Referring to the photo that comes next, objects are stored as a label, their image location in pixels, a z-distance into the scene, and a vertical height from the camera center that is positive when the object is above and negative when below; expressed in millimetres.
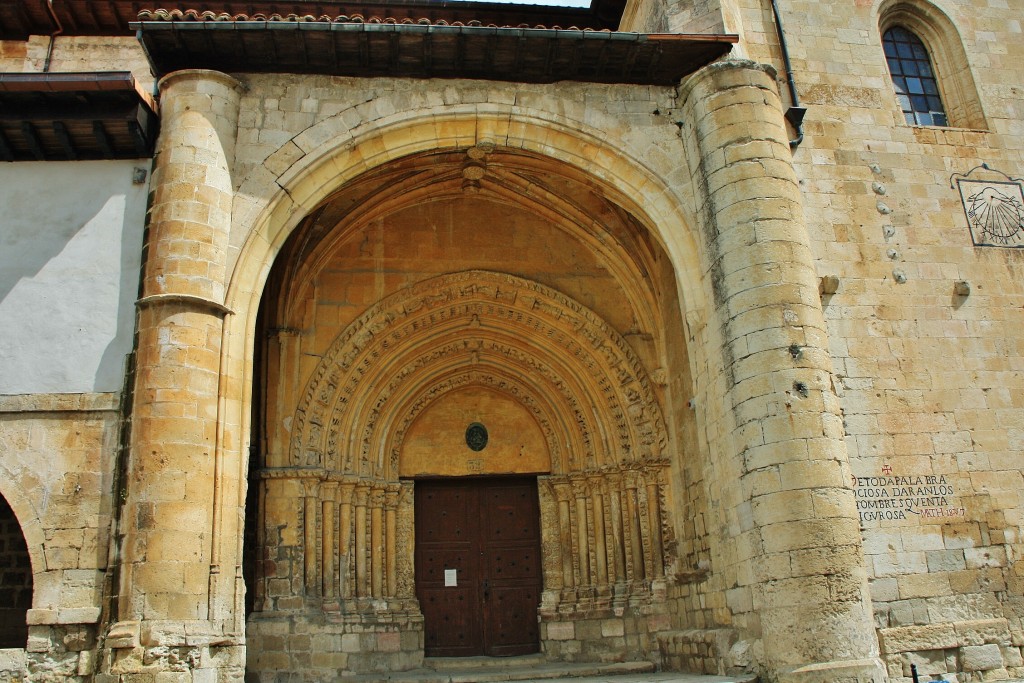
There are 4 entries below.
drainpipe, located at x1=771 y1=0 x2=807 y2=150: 8573 +4575
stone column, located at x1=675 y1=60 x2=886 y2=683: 6602 +1638
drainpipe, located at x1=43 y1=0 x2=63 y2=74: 10516 +7367
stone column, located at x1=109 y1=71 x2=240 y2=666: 6492 +2112
